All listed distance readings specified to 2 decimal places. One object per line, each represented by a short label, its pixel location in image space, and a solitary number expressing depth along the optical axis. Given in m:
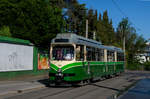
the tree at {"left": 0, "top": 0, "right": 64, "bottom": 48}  26.61
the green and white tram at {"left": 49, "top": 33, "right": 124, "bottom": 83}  16.91
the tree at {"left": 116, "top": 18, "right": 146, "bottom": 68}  67.38
